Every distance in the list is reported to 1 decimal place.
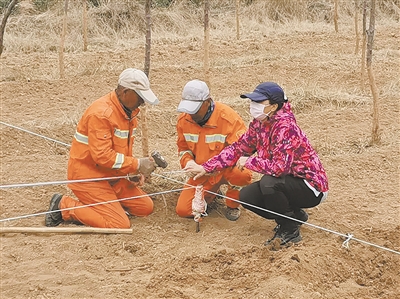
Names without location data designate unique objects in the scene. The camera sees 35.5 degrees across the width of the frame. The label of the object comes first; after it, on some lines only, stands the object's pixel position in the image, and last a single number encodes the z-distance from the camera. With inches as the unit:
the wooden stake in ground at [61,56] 401.7
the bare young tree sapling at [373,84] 262.7
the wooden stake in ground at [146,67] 219.5
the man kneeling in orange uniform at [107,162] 183.0
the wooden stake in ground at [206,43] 288.1
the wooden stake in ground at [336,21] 594.2
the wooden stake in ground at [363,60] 361.7
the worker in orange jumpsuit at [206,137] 189.2
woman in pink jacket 168.2
